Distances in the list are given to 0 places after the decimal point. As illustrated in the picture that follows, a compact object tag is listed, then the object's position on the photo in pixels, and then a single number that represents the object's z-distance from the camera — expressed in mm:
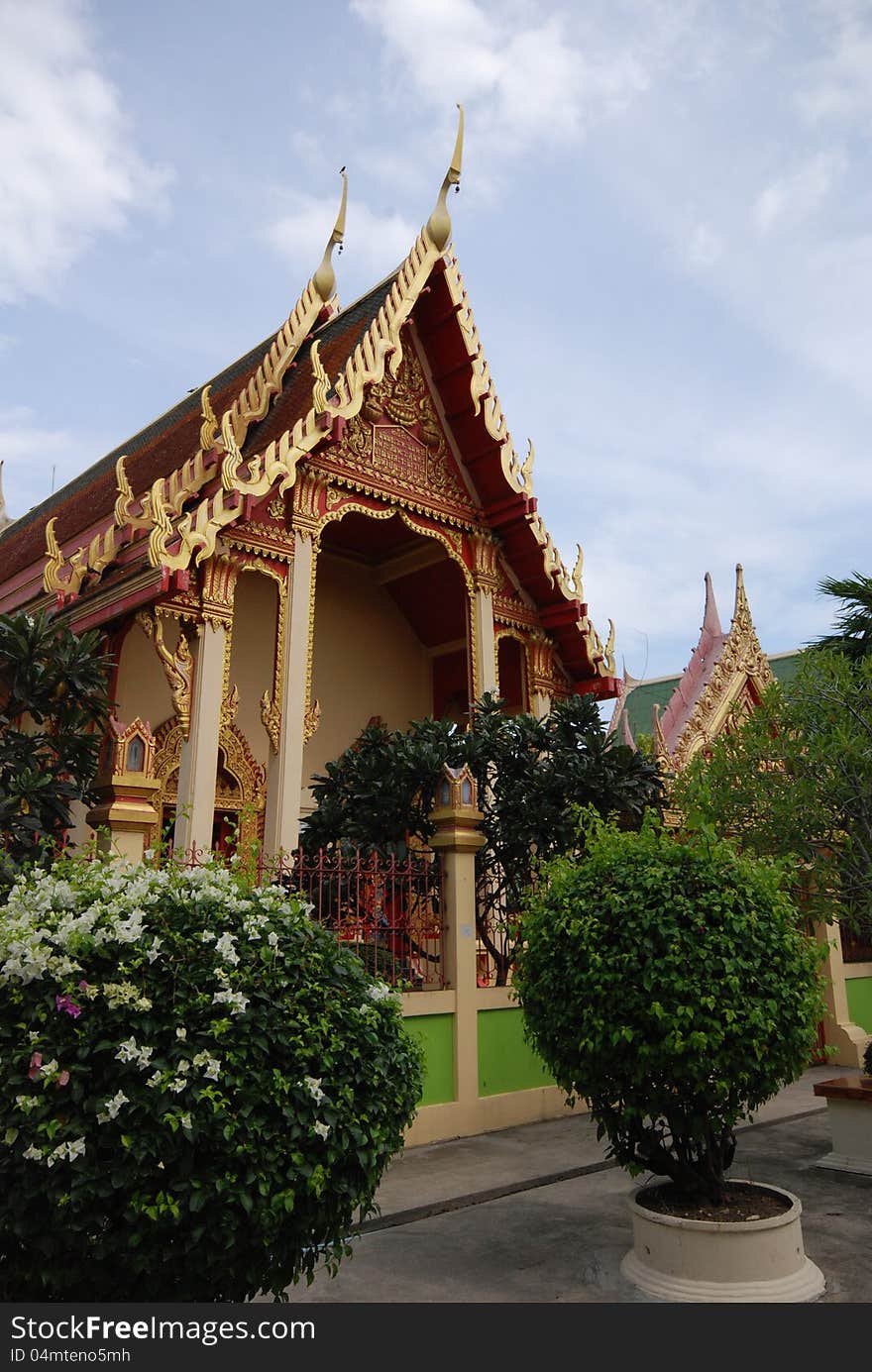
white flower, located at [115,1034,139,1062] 2746
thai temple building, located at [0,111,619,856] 9039
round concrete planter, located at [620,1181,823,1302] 3973
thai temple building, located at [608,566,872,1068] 13906
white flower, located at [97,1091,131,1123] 2678
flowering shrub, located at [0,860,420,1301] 2701
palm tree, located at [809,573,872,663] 11148
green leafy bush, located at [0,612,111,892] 6738
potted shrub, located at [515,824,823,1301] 4031
